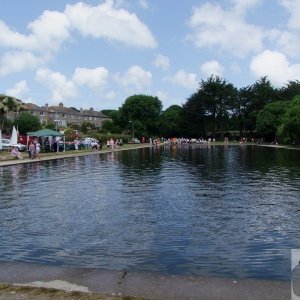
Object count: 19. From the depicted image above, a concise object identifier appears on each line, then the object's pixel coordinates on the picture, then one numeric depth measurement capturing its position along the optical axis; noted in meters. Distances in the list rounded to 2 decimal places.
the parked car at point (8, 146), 37.44
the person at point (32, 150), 27.59
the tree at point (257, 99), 82.71
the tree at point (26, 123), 75.00
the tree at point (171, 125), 93.27
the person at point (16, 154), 27.39
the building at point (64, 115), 105.52
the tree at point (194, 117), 86.62
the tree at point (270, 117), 70.86
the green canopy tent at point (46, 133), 34.98
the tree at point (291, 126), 49.08
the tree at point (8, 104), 43.18
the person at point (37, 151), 27.99
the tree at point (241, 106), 85.74
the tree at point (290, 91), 80.11
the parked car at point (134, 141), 73.77
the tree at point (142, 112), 94.55
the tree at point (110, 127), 89.80
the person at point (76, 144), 40.40
